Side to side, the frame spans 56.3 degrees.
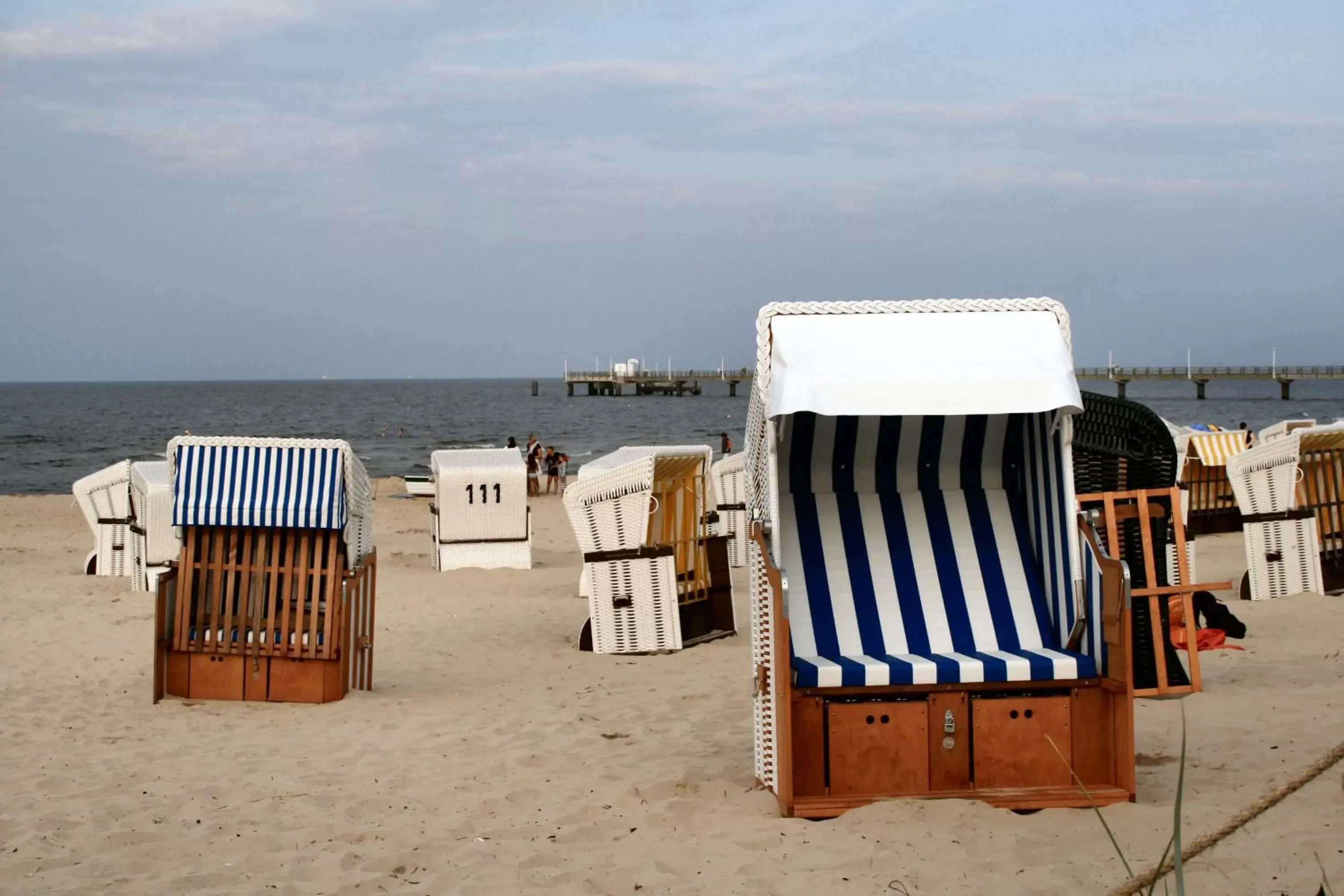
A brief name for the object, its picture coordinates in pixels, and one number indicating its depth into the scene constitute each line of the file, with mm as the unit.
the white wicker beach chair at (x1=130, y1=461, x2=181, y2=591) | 12695
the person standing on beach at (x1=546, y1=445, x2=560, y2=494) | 29469
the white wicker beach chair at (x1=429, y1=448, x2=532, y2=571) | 14609
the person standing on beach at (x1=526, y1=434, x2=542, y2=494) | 29281
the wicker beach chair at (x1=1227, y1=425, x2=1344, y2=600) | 10594
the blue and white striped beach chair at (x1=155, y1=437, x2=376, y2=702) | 7582
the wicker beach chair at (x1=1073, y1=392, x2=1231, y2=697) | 7340
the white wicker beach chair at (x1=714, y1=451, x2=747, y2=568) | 13461
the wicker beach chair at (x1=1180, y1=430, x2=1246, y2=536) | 17172
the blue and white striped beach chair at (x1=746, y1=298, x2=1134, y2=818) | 5234
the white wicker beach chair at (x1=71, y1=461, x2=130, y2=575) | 14398
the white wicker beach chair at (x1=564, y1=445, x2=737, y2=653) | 9461
